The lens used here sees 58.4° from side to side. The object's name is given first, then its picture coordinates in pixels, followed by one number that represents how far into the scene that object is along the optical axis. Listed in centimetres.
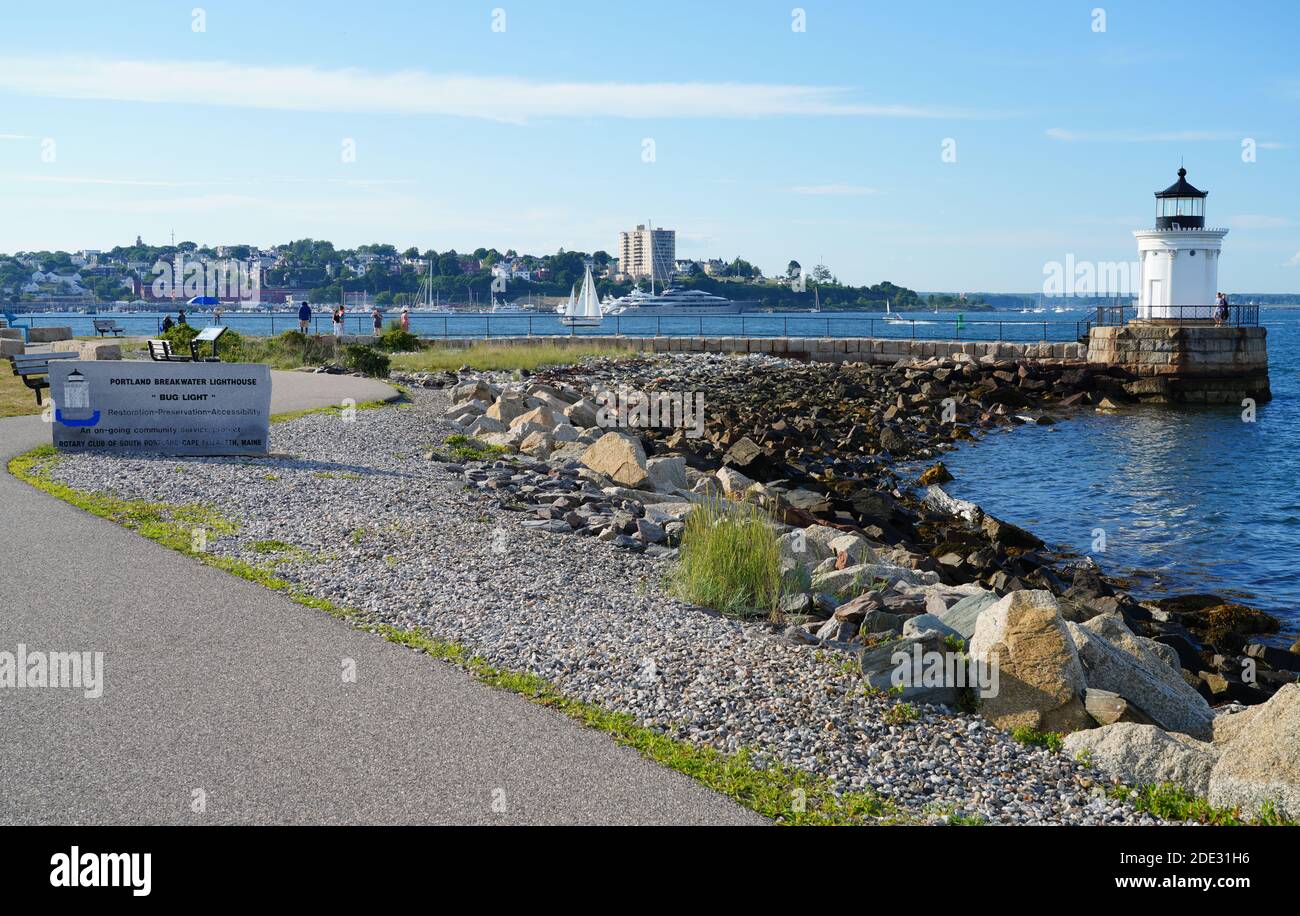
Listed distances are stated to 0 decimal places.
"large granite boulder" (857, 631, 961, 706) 744
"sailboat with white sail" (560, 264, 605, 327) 9075
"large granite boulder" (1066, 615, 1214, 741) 782
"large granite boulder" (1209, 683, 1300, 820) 612
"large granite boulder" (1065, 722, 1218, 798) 644
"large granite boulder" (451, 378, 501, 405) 2505
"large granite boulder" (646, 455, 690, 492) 1695
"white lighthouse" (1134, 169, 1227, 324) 4166
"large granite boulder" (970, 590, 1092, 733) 721
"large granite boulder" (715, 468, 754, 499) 1741
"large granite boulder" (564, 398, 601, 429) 2397
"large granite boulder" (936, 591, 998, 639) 891
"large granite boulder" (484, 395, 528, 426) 2136
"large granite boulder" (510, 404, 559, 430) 2017
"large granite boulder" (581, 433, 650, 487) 1669
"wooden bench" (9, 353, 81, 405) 2069
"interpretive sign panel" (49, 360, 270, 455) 1559
